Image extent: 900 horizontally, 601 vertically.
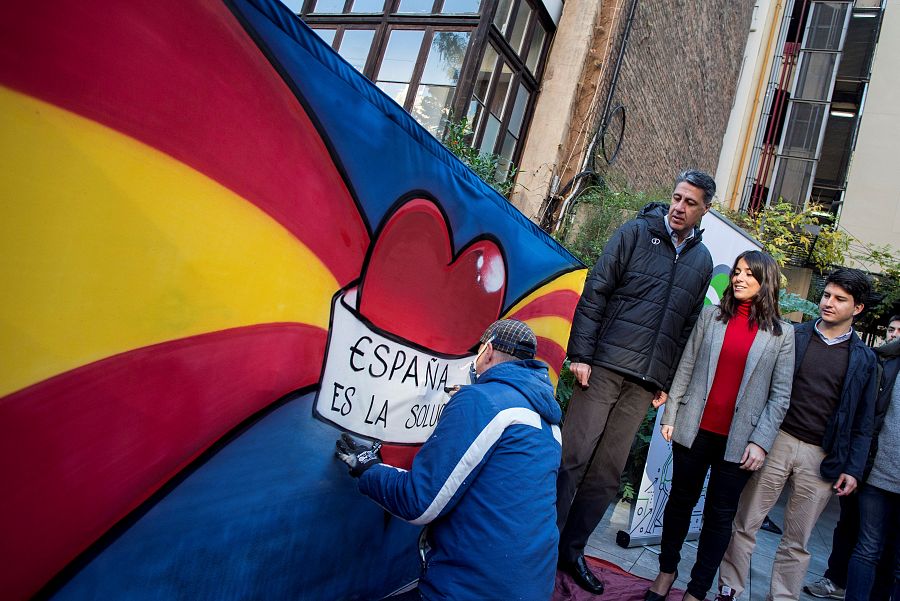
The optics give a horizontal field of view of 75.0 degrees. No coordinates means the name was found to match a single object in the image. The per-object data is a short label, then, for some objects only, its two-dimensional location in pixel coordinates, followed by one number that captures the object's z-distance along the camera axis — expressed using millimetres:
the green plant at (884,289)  8742
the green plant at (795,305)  7363
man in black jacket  3287
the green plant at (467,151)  5527
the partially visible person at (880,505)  3213
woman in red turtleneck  3066
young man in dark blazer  3219
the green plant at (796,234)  9867
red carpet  3109
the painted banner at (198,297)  1191
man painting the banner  1766
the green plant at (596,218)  6702
